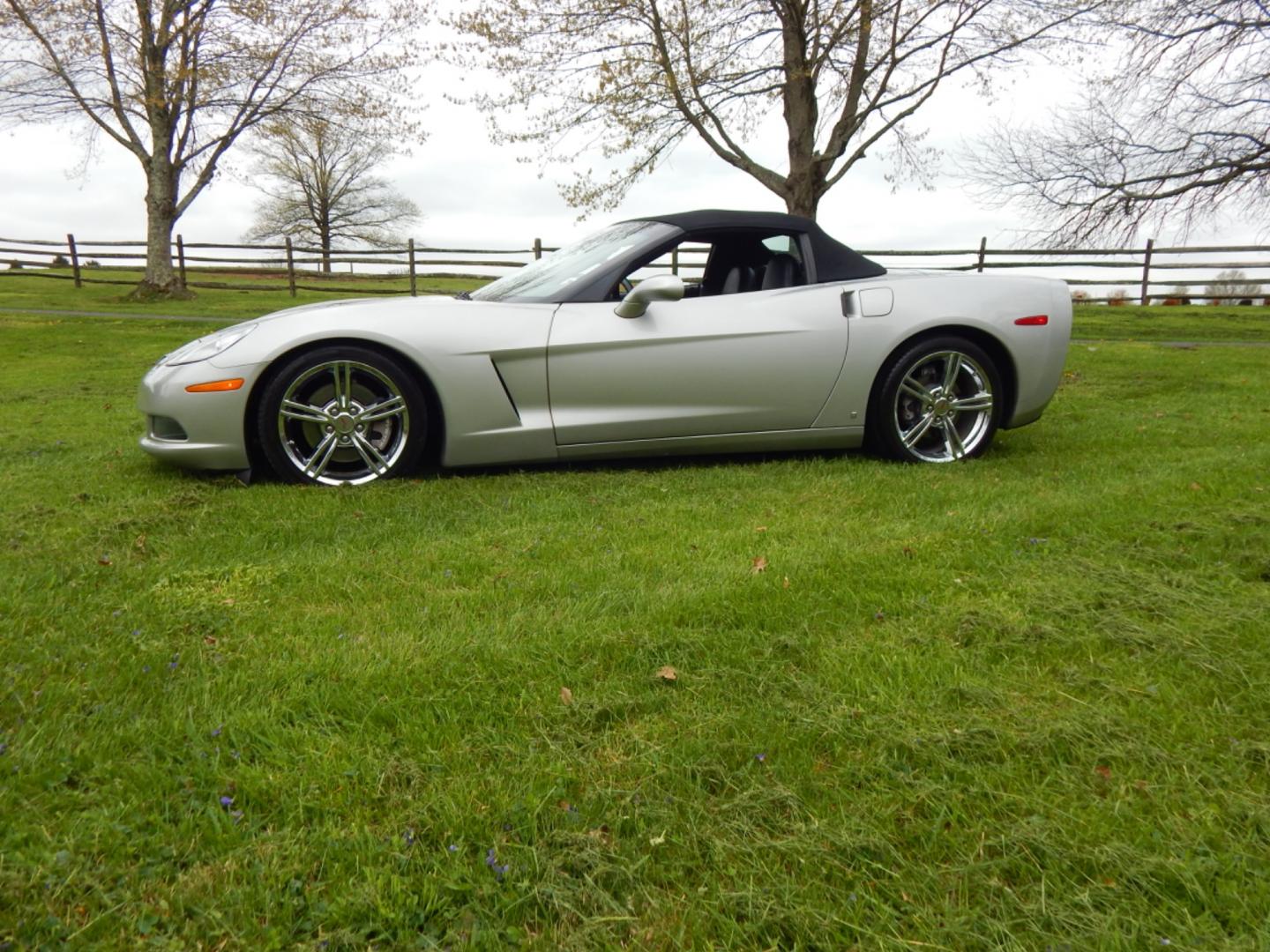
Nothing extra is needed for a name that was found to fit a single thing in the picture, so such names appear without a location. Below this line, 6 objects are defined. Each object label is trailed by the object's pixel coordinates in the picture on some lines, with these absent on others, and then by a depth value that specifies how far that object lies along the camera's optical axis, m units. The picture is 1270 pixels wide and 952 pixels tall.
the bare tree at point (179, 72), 18.19
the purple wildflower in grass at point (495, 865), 1.50
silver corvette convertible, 4.03
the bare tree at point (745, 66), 13.38
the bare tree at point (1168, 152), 15.18
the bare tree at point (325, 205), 38.66
